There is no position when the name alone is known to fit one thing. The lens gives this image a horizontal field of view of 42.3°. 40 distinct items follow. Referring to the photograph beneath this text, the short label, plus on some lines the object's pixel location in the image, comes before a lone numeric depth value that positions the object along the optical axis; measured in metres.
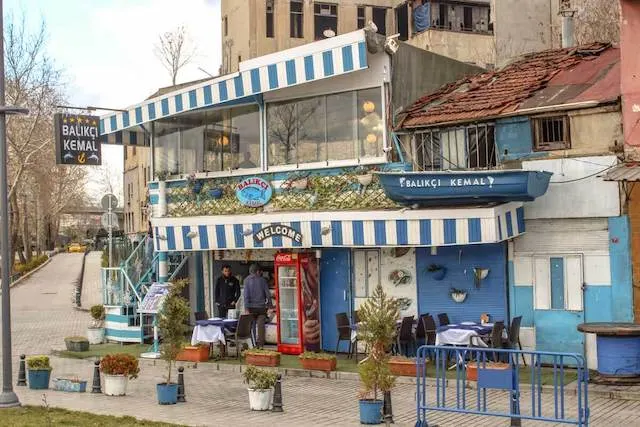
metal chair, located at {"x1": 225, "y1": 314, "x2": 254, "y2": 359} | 17.95
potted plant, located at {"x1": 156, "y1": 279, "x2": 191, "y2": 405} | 13.76
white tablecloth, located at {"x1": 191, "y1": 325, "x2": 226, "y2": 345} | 18.11
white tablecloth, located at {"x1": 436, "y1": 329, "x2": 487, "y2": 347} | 15.30
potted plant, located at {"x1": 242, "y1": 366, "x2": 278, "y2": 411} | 12.77
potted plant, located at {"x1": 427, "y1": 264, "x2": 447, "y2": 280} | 17.19
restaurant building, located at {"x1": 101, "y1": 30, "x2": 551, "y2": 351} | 15.89
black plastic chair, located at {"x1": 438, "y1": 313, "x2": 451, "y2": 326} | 16.77
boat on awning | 14.60
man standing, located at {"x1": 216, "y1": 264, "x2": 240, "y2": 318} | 20.36
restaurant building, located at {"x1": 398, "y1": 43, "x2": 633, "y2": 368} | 15.12
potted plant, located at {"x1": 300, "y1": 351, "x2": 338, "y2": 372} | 16.11
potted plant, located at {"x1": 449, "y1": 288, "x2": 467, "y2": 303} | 16.86
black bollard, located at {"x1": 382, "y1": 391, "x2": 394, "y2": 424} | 11.41
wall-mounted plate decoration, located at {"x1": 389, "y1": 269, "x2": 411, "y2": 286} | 17.78
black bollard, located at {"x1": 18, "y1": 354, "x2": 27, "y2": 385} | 16.11
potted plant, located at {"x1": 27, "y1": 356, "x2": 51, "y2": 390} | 15.48
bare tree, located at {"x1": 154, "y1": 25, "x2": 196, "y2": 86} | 48.38
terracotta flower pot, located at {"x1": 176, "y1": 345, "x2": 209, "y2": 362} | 18.19
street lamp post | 12.77
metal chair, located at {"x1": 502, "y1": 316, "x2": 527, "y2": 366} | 15.20
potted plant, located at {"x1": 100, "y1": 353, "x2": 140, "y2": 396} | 14.41
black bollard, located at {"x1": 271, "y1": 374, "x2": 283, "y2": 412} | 12.86
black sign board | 21.42
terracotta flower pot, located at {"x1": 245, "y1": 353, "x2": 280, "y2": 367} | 16.83
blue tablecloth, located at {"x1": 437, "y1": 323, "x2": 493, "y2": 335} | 15.53
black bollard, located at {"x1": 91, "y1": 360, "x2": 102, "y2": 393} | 15.08
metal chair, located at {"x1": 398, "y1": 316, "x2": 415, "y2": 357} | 16.53
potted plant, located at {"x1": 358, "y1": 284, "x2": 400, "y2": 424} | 11.10
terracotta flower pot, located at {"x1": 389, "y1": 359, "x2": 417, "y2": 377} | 15.24
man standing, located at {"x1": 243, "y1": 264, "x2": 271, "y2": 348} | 18.94
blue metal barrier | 9.71
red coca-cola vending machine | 18.66
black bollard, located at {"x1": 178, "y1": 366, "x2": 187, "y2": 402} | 13.92
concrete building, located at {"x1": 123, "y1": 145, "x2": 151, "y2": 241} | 63.69
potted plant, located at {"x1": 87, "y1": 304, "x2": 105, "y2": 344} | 22.11
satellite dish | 18.73
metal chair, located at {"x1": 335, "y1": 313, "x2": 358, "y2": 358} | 17.44
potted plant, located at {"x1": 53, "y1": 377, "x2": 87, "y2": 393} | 15.11
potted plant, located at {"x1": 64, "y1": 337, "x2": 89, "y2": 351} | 20.97
